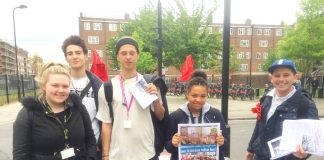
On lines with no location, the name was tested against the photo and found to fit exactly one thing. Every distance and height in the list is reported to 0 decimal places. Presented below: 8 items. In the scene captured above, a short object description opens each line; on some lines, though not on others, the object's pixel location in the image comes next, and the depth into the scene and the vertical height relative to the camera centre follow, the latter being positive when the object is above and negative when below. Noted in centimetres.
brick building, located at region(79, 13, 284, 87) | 6556 +546
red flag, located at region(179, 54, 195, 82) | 685 -9
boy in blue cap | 299 -43
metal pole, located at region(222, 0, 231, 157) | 462 +23
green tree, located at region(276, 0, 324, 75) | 2702 +250
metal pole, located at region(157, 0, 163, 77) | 1050 +102
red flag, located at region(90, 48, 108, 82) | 589 -3
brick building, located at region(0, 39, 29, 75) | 14750 +415
